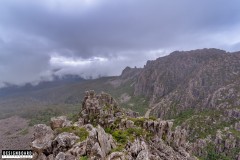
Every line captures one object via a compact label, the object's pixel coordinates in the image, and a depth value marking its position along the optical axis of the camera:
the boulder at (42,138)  40.57
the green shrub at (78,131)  43.30
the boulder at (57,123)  55.79
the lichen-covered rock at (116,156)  34.15
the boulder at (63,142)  39.02
